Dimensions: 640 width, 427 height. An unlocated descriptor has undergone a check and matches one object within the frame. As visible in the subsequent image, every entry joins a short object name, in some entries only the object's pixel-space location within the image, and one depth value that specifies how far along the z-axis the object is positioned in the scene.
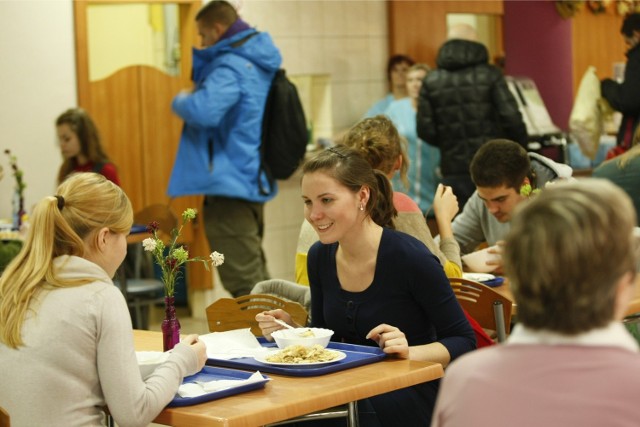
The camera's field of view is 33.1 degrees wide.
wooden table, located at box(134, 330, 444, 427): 2.57
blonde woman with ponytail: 2.65
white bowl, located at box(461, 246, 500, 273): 4.58
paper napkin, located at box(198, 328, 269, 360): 3.19
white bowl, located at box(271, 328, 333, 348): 3.11
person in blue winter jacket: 6.46
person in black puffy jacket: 7.09
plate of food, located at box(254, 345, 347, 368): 2.95
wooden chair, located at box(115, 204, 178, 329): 6.41
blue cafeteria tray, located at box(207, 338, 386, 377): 2.91
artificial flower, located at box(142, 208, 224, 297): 3.21
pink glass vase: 3.24
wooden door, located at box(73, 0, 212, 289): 7.36
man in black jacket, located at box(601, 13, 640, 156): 6.90
